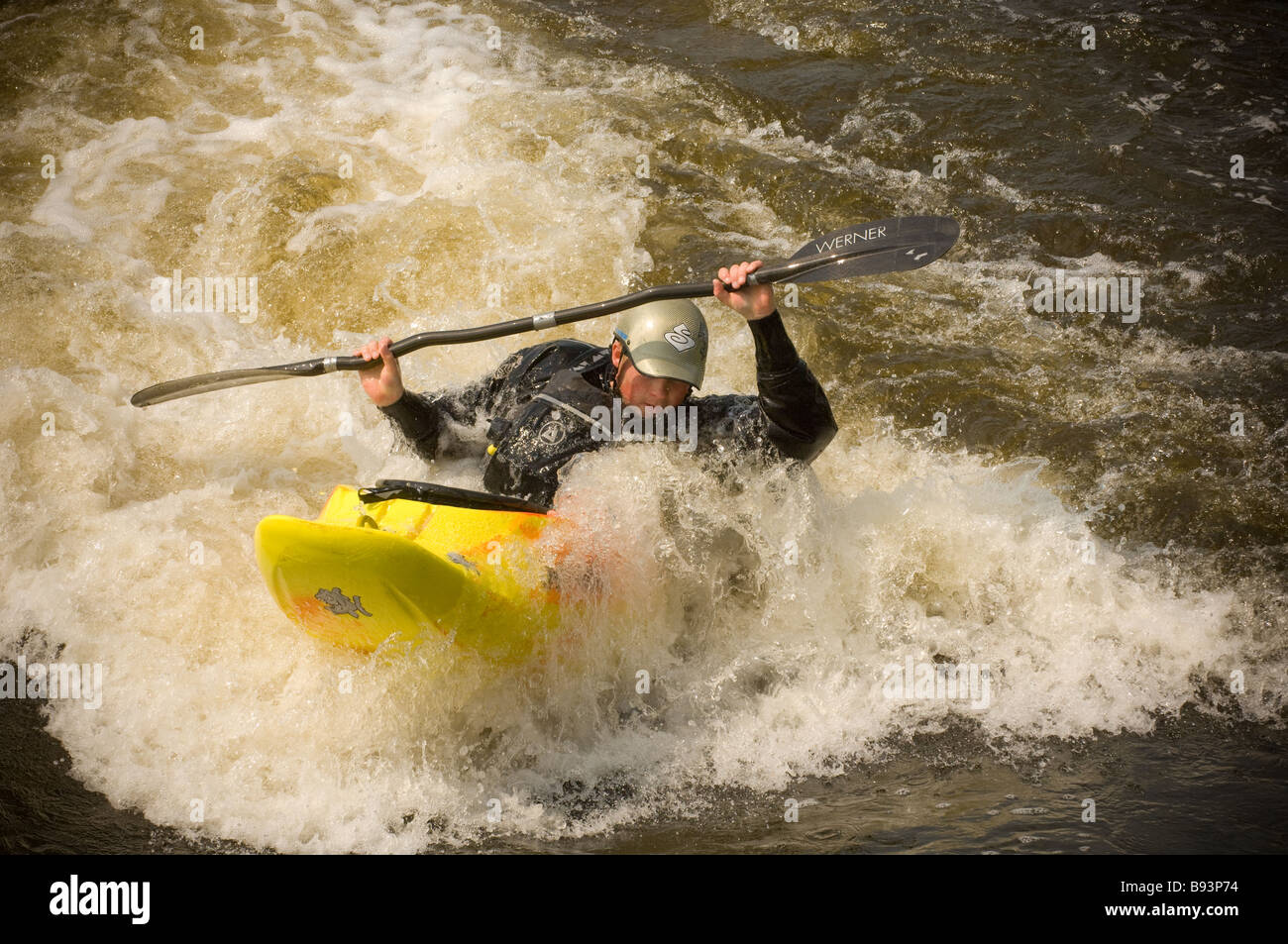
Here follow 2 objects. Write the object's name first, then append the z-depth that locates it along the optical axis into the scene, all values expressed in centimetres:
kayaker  806
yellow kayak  722
